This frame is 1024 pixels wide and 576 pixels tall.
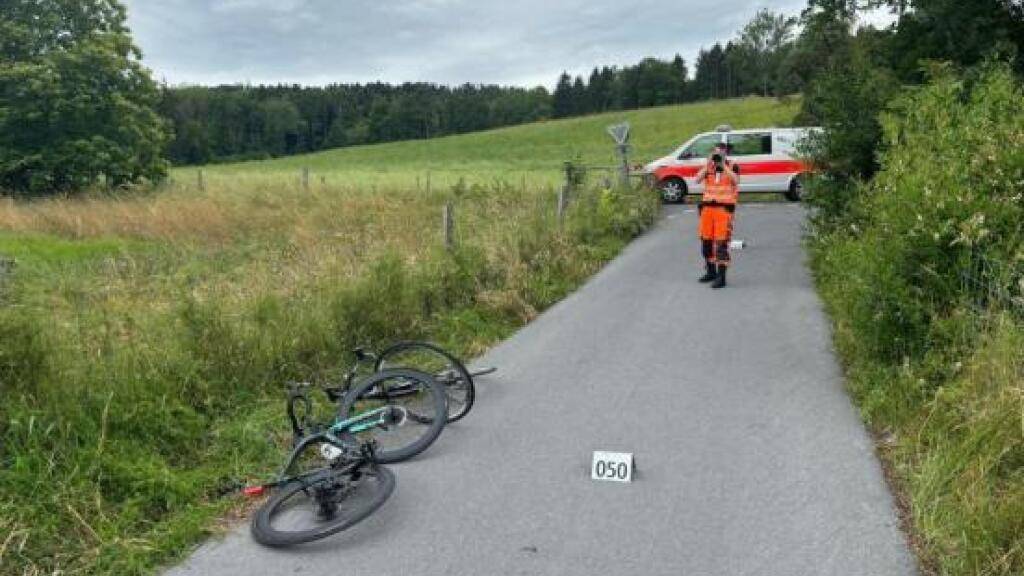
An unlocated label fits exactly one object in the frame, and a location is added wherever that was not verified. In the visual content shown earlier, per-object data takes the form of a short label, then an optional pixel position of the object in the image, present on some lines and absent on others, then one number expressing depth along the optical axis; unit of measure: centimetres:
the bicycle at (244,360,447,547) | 464
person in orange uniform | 1084
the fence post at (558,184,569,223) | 1477
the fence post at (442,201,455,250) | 1088
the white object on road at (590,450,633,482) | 511
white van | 2128
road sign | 1897
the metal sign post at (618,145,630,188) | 1944
